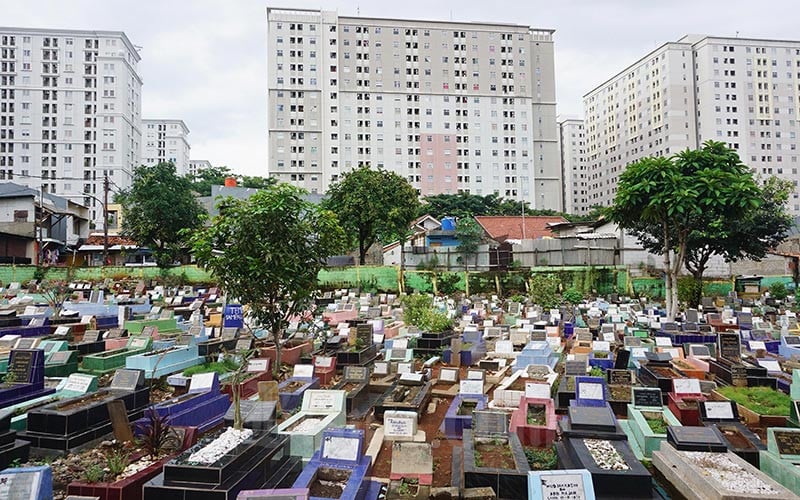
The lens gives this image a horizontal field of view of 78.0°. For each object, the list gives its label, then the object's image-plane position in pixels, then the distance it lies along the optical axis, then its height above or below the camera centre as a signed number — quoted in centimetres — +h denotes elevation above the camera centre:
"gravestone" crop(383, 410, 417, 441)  640 -213
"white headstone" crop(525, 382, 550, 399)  750 -199
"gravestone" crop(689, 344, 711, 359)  1142 -219
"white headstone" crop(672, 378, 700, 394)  805 -210
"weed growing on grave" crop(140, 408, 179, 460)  568 -200
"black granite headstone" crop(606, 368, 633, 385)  913 -220
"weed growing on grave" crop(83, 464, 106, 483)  489 -207
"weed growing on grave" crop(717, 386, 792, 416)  777 -241
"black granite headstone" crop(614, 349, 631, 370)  1044 -214
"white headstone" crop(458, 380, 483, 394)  836 -214
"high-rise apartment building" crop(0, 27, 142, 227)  7206 +2431
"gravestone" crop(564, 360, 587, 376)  959 -212
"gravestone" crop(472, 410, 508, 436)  609 -204
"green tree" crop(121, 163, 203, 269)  3275 +356
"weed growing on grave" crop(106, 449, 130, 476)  506 -206
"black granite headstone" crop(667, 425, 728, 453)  539 -202
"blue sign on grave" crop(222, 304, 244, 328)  1605 -169
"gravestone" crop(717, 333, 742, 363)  1104 -202
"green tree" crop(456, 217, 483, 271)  3265 +150
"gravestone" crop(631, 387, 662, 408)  741 -210
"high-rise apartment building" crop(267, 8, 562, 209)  7169 +2385
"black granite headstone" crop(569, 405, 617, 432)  587 -195
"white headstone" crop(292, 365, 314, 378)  954 -207
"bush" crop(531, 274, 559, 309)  2145 -144
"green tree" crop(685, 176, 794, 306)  2450 +103
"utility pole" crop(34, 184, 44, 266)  3372 +123
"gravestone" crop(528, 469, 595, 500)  421 -194
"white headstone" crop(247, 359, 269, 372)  988 -201
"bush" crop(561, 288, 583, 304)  2212 -165
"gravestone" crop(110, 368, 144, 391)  756 -174
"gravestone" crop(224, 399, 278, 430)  603 -189
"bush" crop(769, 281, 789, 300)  2458 -176
